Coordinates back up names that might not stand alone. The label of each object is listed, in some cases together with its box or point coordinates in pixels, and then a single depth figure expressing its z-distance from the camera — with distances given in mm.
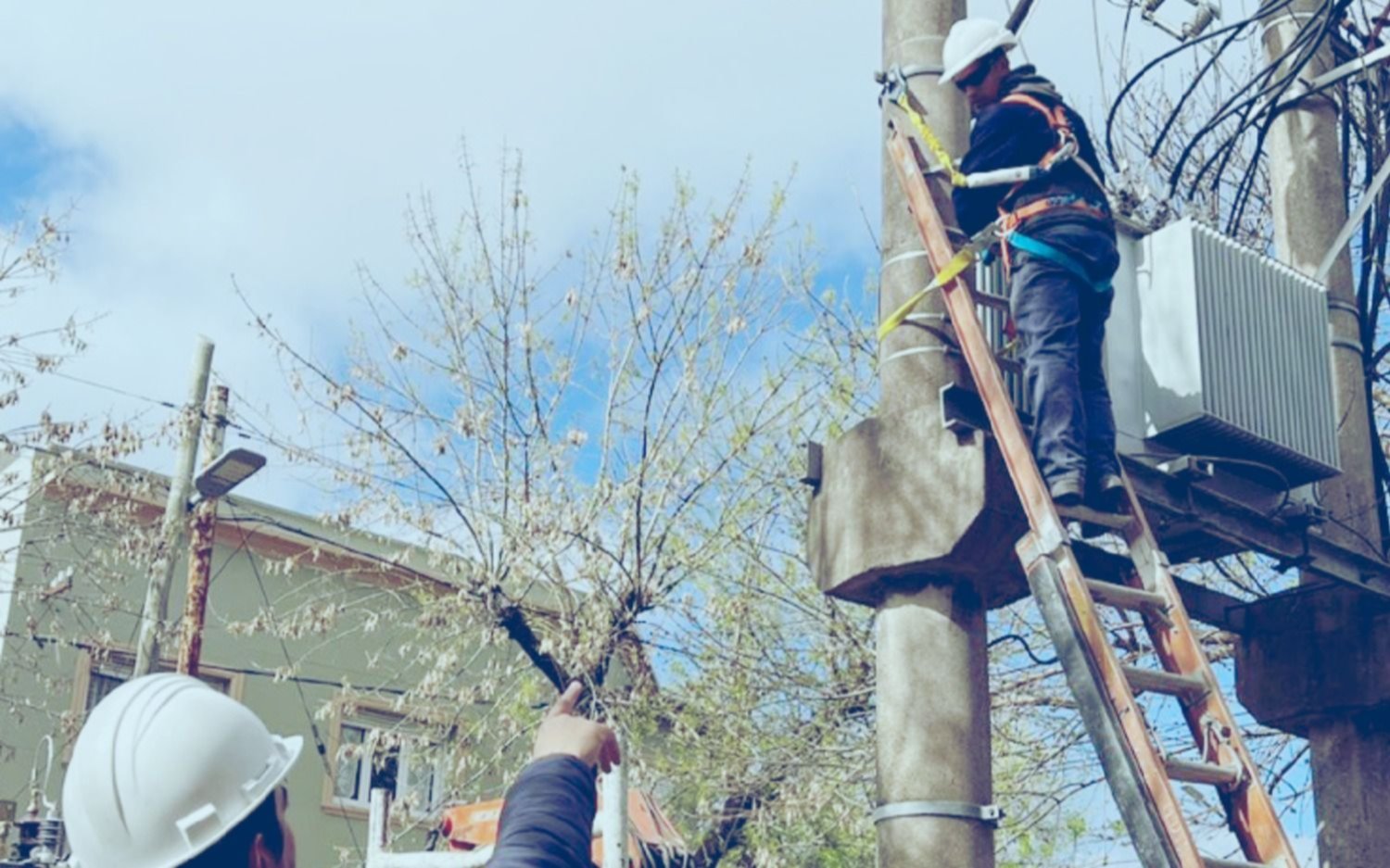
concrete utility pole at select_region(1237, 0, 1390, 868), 6590
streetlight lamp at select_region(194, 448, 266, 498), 12914
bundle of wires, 7453
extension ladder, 4656
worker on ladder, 5535
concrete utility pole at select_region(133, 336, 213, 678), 13703
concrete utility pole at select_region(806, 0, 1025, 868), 5004
